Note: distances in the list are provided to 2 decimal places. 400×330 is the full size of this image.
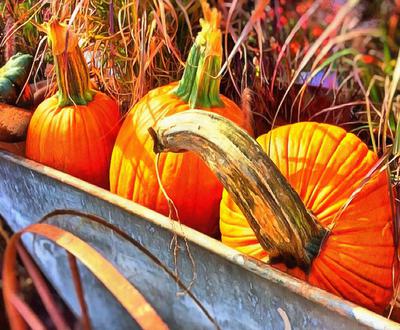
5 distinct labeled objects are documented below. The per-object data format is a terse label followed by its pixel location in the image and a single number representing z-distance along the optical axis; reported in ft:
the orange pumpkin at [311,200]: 2.48
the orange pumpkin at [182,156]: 3.18
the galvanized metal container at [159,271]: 2.32
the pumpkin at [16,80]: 4.22
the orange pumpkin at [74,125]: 3.69
